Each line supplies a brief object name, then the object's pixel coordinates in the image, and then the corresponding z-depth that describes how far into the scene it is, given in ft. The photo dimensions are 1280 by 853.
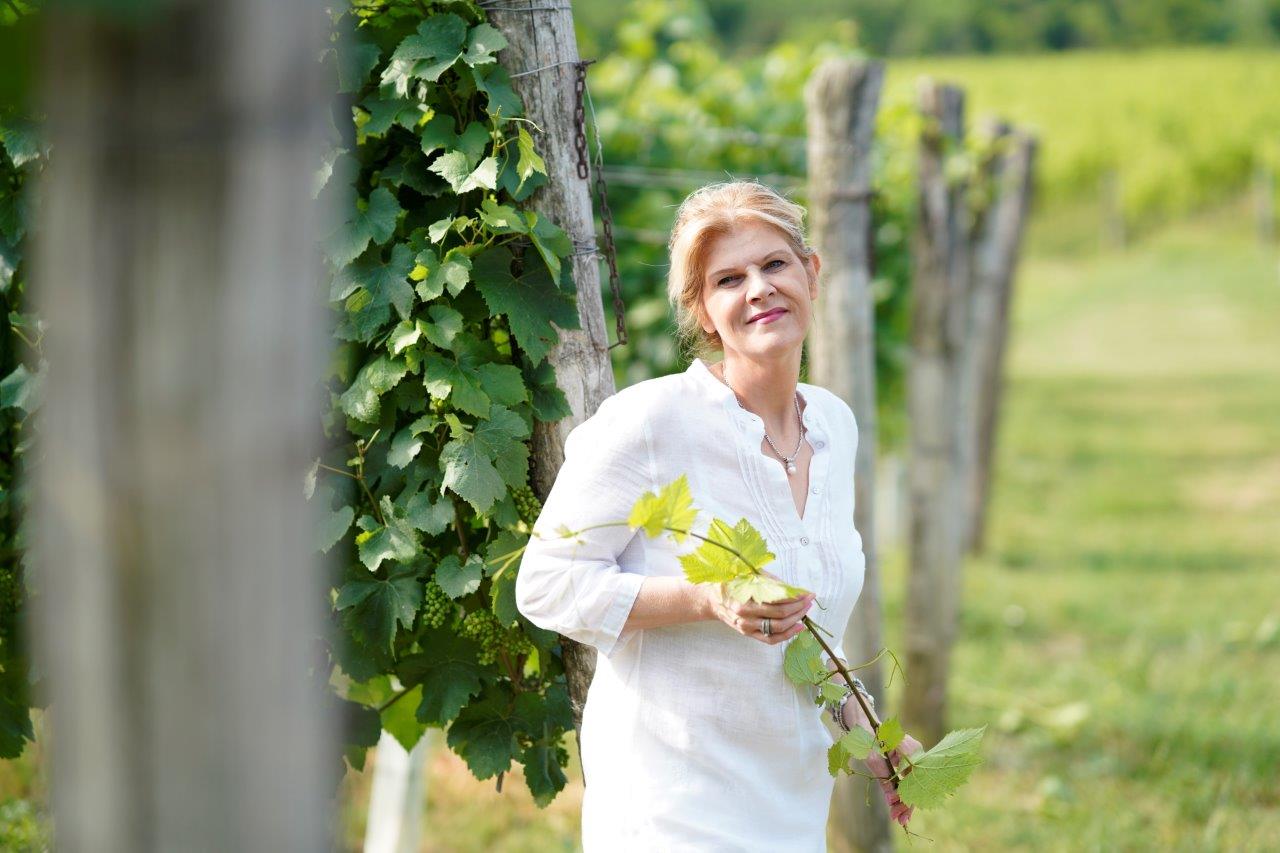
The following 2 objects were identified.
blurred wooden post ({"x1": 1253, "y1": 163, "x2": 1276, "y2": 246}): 93.66
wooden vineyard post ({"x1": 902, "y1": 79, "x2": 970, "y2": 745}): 17.48
